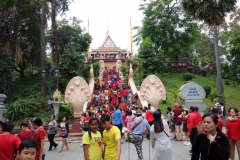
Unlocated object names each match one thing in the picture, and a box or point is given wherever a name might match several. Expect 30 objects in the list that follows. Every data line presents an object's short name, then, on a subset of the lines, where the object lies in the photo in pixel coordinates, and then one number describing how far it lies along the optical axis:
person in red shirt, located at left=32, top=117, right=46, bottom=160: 3.85
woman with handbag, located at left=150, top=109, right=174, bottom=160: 3.84
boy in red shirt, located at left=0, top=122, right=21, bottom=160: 3.01
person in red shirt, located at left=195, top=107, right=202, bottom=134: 6.07
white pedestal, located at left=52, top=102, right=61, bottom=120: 12.69
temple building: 43.56
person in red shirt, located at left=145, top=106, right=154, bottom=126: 8.32
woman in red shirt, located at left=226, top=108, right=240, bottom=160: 4.91
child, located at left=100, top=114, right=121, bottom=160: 3.32
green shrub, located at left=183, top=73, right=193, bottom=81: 24.51
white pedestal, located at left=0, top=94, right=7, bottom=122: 8.87
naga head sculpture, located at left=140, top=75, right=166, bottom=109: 11.97
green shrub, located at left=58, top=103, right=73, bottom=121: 13.44
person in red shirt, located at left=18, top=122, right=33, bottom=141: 3.80
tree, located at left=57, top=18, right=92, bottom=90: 19.80
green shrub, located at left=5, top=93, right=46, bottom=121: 13.54
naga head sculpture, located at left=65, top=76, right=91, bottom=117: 11.43
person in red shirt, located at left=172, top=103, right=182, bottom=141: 8.61
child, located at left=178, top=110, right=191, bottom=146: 7.60
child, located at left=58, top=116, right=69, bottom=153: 7.64
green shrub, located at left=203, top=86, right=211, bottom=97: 18.42
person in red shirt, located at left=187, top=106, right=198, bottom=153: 6.08
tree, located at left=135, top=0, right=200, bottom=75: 26.46
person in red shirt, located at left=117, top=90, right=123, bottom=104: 16.17
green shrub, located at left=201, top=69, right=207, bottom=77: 26.64
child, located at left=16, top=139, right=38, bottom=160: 2.03
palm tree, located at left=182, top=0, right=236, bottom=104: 12.92
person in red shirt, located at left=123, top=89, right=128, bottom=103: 16.38
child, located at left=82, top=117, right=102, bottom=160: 3.17
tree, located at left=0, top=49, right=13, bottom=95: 15.12
